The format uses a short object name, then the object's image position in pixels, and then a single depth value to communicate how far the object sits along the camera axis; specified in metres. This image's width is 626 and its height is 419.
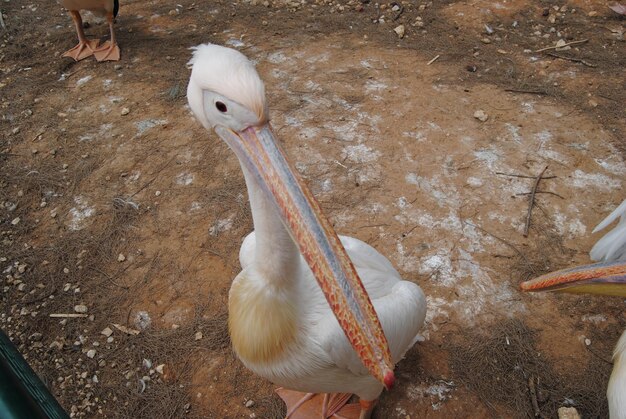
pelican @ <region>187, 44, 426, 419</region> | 1.29
